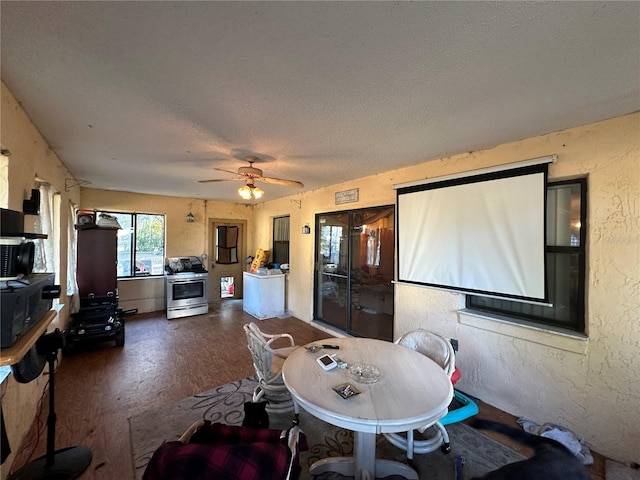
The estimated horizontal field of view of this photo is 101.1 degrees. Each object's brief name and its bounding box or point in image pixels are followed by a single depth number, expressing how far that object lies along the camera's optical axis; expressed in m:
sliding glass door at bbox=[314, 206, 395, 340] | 3.73
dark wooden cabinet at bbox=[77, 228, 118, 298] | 3.84
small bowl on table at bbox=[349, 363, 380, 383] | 1.67
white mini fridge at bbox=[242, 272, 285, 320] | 5.27
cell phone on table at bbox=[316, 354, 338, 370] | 1.80
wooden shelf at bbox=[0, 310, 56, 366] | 1.01
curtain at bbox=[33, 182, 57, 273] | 2.27
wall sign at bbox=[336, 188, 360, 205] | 4.00
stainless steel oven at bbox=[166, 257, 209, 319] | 5.14
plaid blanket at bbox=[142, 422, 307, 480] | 0.83
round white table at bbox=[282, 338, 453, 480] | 1.32
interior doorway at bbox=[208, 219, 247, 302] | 6.50
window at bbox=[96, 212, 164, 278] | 5.46
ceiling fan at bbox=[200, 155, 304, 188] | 2.86
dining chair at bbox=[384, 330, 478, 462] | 1.97
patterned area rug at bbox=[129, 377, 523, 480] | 1.86
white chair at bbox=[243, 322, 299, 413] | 2.27
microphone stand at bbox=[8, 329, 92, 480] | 1.69
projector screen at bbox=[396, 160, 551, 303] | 2.27
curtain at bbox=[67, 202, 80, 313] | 3.62
